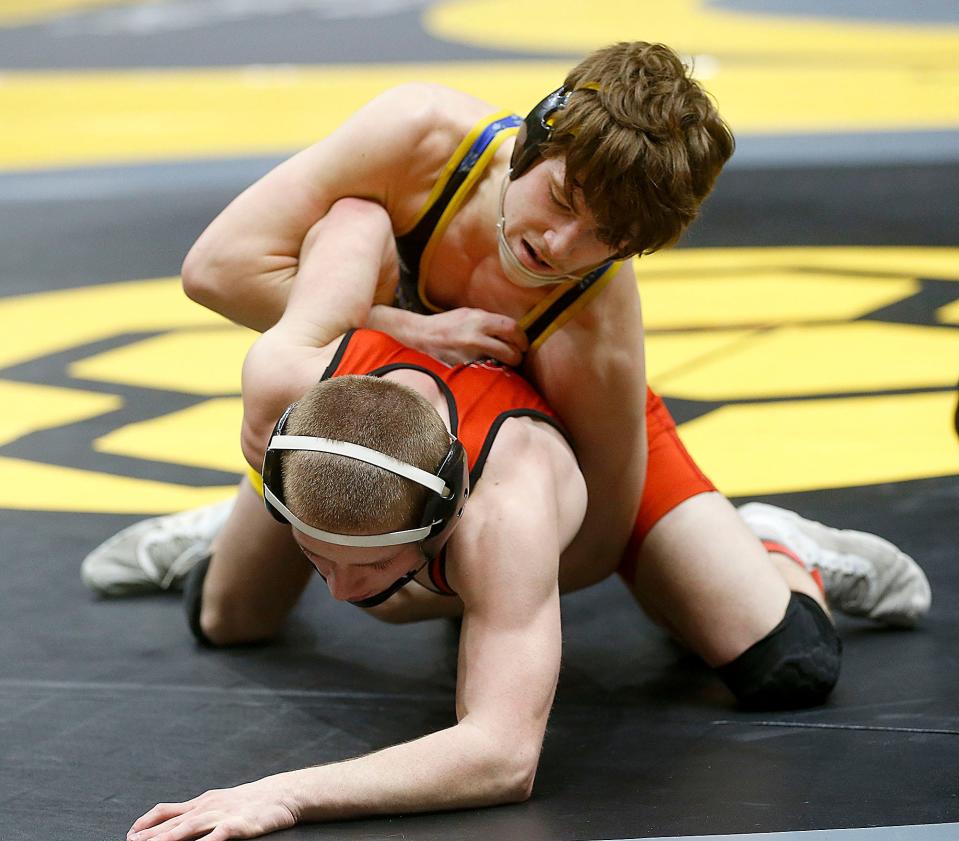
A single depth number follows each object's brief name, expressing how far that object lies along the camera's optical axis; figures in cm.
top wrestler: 498
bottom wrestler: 420
